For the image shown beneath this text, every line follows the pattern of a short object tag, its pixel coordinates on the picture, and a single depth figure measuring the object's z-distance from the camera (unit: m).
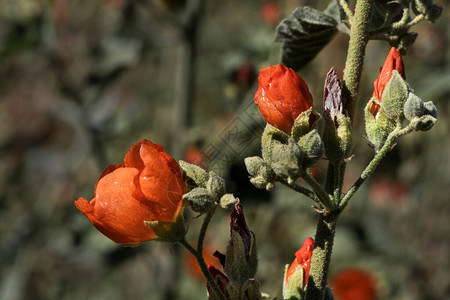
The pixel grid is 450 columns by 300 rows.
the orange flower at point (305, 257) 0.33
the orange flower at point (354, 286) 0.69
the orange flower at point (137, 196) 0.32
